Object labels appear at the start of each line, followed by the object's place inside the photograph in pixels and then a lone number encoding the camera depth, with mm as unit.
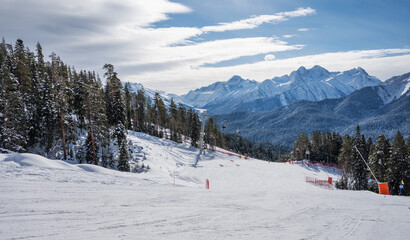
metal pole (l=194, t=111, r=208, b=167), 45238
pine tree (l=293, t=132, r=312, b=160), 88656
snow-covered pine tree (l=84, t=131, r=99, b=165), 28906
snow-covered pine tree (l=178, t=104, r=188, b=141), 70538
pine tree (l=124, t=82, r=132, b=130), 67806
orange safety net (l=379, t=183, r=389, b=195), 22469
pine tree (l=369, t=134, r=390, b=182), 41750
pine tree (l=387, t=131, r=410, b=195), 37062
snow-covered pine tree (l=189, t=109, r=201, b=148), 59719
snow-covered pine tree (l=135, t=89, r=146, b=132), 72306
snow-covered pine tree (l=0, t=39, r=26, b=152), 24531
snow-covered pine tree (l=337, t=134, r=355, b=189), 47344
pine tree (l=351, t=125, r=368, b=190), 44253
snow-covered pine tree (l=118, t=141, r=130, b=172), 28578
